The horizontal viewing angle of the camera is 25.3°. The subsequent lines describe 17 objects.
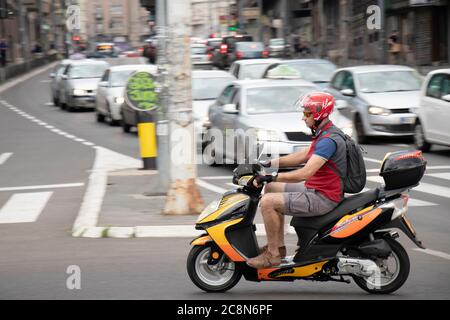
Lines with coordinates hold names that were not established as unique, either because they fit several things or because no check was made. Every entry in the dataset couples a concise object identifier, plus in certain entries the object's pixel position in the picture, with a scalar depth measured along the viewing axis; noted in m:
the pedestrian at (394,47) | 42.44
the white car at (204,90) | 20.97
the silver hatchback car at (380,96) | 20.08
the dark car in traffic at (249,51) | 47.56
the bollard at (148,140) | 15.94
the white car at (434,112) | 17.69
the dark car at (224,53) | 53.43
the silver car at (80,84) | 33.34
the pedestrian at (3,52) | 57.22
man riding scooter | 7.32
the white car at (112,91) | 27.44
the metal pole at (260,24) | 72.41
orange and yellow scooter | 7.30
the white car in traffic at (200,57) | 54.62
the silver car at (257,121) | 15.77
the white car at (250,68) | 29.21
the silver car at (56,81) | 35.41
